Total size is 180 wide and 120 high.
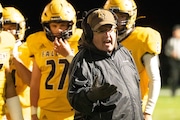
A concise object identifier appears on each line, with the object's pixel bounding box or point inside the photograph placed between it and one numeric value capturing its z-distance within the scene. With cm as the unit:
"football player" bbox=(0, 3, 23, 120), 1118
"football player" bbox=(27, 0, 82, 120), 1335
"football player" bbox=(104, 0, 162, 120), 1313
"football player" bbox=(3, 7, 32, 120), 1422
